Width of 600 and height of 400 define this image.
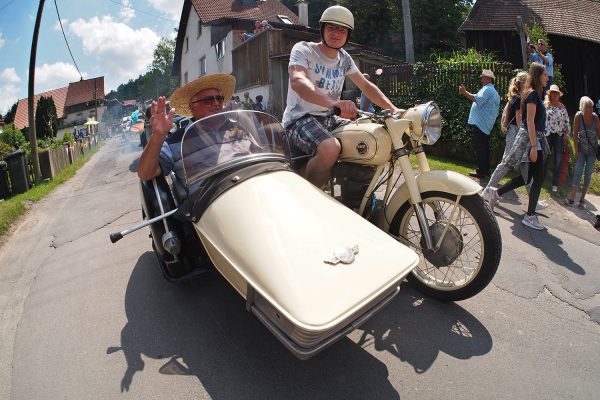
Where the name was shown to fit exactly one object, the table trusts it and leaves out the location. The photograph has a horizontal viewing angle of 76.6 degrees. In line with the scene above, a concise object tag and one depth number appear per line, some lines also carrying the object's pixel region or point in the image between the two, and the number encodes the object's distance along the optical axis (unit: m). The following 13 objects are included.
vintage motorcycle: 1.92
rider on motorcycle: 3.03
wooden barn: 15.78
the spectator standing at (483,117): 6.57
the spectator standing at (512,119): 5.19
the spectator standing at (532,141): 4.71
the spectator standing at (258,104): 14.63
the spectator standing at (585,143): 5.68
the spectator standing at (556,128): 6.05
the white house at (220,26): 22.39
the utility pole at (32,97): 10.16
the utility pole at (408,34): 12.82
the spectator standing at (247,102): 15.88
